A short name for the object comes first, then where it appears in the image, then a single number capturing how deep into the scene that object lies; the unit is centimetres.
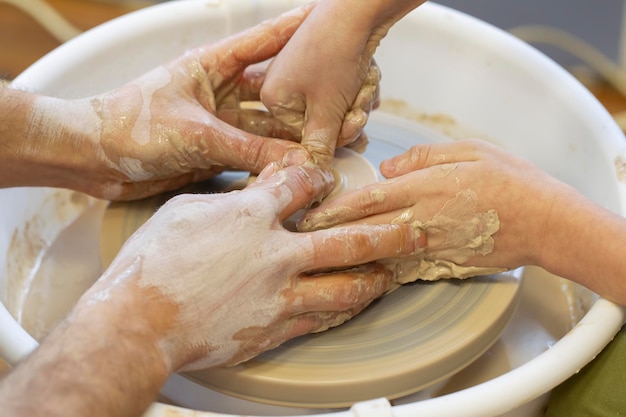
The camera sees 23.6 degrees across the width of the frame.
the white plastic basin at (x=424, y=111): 96
